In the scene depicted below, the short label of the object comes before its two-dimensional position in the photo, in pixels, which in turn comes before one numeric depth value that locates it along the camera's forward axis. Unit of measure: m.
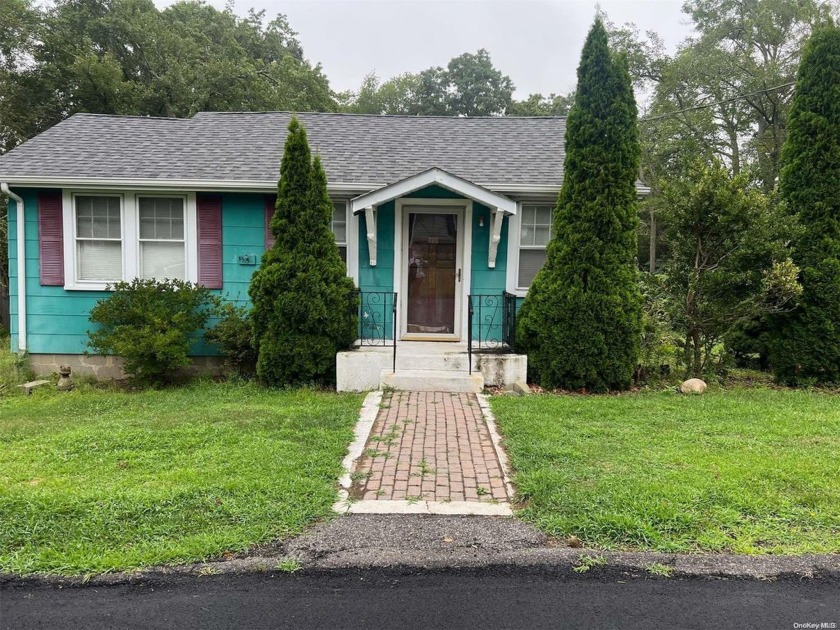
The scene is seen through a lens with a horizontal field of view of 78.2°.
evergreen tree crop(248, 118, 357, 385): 6.79
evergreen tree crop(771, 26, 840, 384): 7.05
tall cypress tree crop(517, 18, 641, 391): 6.70
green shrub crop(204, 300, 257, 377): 7.45
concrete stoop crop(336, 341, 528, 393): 6.85
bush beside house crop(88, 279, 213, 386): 6.99
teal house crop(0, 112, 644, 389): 7.81
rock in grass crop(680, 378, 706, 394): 6.82
